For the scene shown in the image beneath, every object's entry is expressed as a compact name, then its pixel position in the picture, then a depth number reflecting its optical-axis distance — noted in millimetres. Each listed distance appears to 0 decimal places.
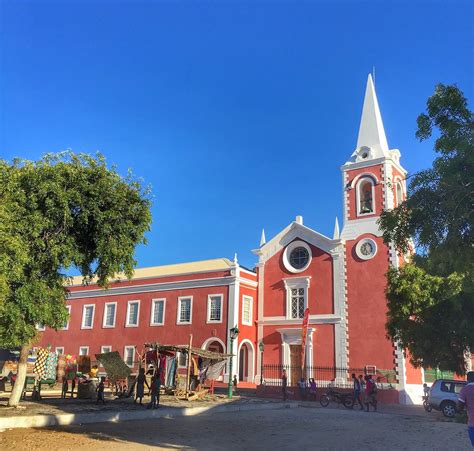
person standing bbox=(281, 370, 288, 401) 23141
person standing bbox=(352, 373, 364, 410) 21772
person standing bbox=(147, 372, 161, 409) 15992
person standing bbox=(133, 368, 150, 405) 16875
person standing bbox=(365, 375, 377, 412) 20578
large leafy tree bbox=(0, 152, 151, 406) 12727
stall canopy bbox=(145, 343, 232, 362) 19866
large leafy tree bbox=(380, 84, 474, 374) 7945
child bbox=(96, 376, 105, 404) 16488
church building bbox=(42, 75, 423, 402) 28859
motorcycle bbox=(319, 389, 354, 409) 22195
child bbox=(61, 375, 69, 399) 18000
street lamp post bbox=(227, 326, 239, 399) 22491
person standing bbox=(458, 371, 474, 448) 7264
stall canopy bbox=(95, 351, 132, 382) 18422
